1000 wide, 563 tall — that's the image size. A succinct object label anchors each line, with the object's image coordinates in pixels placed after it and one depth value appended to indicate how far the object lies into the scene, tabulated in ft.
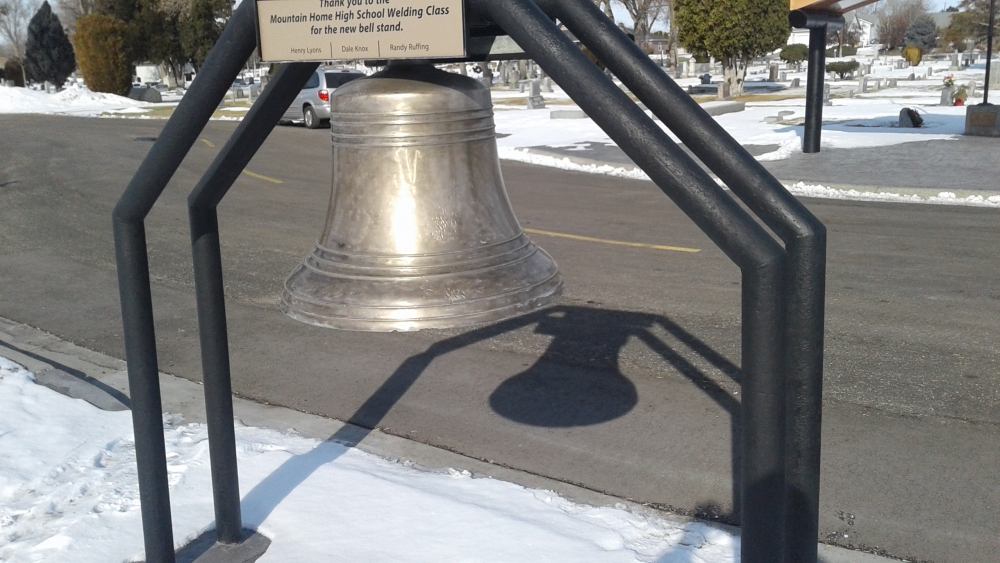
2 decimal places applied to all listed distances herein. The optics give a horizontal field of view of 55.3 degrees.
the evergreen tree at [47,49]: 147.84
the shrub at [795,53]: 188.65
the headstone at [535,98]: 92.38
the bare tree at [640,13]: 155.87
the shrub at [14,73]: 177.17
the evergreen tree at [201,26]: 150.82
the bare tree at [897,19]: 332.80
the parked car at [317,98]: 76.47
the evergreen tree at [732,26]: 101.24
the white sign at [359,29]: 6.75
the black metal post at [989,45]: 58.75
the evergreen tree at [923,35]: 280.72
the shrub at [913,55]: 198.59
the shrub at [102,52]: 124.88
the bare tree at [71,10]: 189.10
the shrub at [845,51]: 283.42
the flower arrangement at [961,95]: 83.82
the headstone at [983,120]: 57.93
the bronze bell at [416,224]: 7.80
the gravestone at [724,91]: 107.55
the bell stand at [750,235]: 5.86
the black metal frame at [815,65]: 51.31
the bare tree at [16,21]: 199.68
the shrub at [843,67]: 159.02
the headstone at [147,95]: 127.65
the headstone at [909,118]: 65.87
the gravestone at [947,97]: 85.76
